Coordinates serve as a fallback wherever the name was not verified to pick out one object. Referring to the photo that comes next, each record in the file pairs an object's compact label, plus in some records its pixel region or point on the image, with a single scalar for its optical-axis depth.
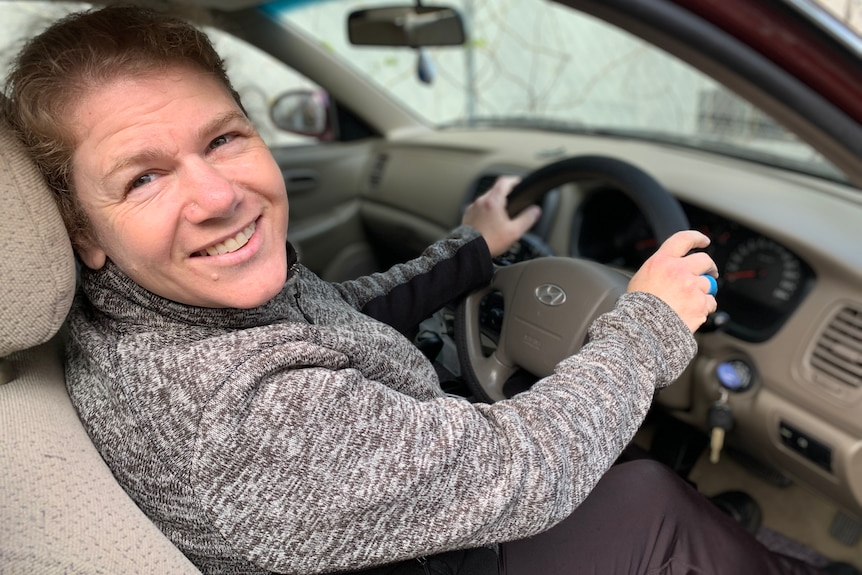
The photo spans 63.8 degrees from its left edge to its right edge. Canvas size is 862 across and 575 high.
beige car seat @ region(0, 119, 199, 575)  0.73
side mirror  2.74
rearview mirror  1.79
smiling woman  0.76
